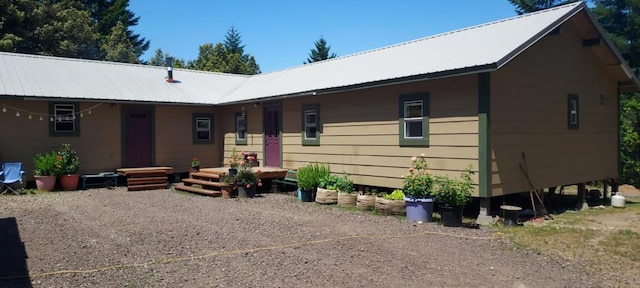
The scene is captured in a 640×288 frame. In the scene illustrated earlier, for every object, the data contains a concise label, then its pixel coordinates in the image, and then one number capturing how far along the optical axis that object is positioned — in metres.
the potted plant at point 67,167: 13.26
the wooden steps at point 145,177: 13.82
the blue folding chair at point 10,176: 12.19
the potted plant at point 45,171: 13.05
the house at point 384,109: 9.49
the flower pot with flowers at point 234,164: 12.45
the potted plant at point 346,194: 10.80
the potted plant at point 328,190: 11.12
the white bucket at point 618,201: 12.57
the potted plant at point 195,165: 15.56
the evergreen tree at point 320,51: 49.60
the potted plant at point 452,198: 8.52
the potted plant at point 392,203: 9.67
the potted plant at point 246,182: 12.22
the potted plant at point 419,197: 8.92
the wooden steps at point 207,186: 12.38
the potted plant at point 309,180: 11.57
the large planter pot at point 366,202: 10.24
